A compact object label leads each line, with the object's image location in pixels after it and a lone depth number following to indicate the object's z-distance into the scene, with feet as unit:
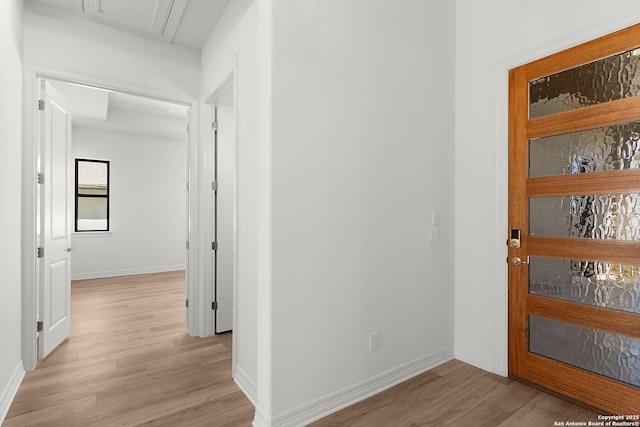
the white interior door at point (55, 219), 9.04
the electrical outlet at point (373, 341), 7.28
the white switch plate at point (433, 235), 8.54
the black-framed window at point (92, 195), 20.54
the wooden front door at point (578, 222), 6.24
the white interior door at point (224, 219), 11.23
